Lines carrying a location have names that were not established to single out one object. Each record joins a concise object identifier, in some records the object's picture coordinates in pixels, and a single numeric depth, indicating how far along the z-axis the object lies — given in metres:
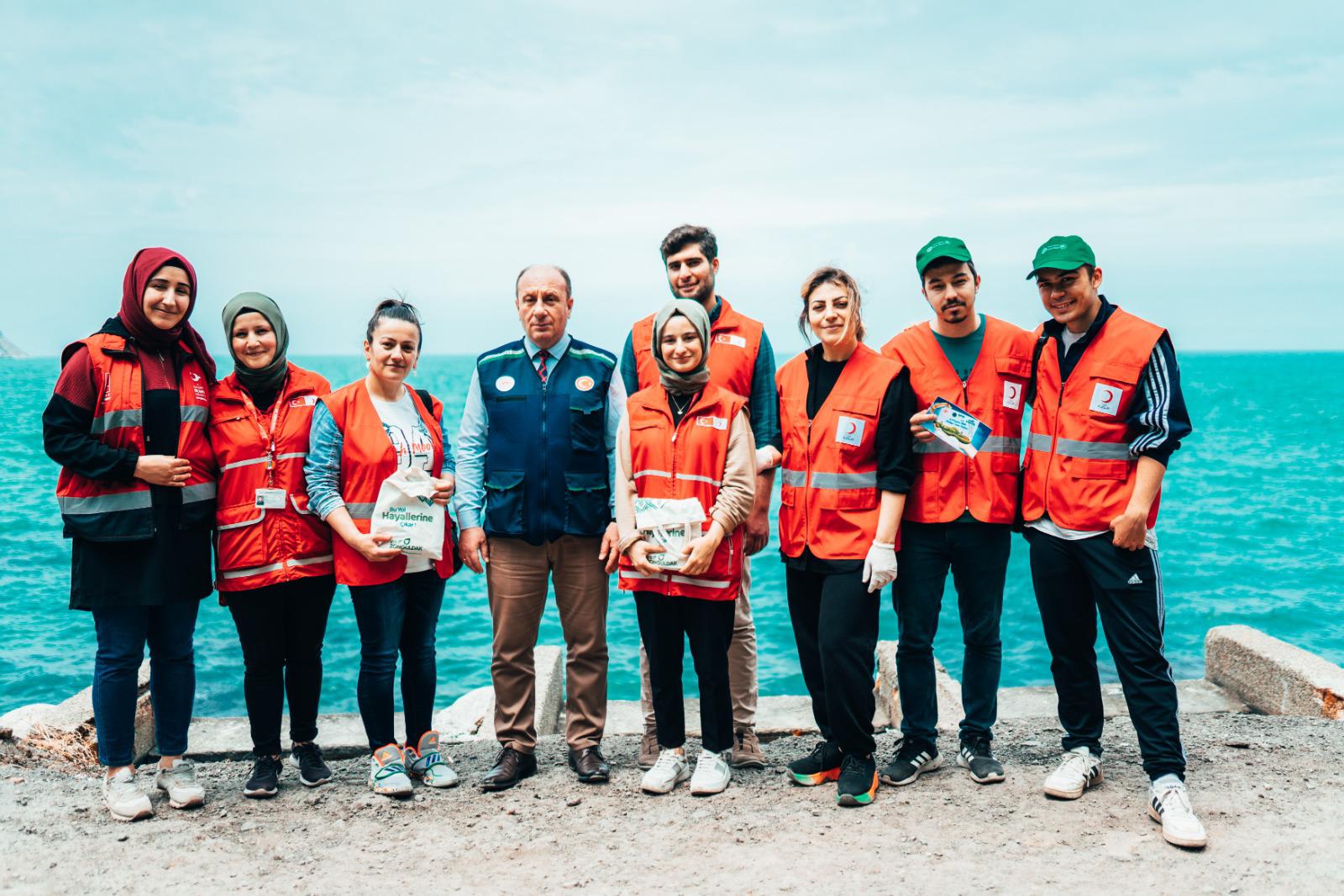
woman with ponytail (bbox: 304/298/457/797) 4.27
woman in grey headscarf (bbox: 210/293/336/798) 4.24
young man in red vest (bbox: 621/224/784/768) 4.54
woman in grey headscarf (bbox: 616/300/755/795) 4.17
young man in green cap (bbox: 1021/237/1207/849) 3.91
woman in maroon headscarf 4.02
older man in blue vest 4.48
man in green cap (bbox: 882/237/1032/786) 4.27
